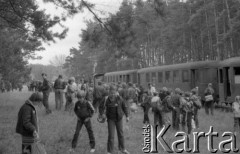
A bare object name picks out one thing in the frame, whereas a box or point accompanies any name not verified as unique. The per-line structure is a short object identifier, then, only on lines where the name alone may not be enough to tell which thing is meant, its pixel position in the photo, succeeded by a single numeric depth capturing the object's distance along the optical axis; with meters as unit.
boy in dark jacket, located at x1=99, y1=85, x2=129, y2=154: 8.26
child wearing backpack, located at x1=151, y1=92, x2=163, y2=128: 11.33
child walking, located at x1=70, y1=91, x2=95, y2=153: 8.49
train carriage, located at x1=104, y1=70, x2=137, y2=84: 30.89
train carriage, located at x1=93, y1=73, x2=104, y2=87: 40.23
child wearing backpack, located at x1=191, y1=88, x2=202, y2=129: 11.84
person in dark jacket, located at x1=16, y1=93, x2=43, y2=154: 6.20
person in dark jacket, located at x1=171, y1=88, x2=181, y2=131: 11.37
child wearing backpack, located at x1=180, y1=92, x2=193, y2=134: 11.11
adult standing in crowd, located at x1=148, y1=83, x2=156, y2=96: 13.51
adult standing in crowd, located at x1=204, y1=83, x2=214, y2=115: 15.70
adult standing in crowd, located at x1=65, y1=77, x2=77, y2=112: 15.10
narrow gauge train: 17.47
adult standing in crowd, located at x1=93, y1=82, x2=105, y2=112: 14.48
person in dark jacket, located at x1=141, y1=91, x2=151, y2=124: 12.64
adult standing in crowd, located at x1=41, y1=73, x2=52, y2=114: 14.56
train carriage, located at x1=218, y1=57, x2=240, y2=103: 17.08
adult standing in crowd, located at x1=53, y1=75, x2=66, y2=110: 15.40
